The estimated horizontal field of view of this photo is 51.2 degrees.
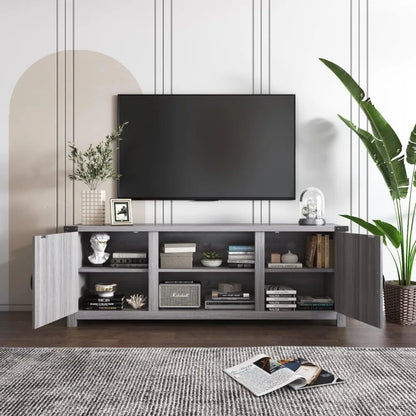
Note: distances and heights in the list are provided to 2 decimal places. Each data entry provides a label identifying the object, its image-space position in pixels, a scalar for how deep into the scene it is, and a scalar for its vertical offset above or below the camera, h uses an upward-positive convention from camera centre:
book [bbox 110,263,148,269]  2.97 -0.41
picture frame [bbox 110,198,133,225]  3.00 -0.04
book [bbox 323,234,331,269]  2.95 -0.32
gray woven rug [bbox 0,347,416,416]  1.63 -0.77
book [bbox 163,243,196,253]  2.97 -0.29
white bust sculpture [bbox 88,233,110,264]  2.95 -0.29
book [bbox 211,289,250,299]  2.93 -0.60
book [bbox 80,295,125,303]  2.89 -0.63
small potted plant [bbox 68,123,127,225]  3.02 +0.21
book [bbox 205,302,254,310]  2.90 -0.67
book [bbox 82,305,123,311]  2.88 -0.69
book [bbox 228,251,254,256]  2.99 -0.32
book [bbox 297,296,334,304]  2.89 -0.63
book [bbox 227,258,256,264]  2.94 -0.38
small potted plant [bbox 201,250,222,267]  2.99 -0.38
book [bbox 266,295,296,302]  2.90 -0.62
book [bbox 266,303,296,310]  2.90 -0.67
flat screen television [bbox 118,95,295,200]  3.27 +0.39
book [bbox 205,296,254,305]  2.92 -0.64
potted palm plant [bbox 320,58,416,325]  2.88 +0.19
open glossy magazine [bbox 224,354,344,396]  1.79 -0.73
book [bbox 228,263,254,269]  2.96 -0.41
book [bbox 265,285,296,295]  2.90 -0.57
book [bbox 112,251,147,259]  2.99 -0.35
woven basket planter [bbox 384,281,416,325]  2.88 -0.66
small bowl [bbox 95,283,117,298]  2.93 -0.57
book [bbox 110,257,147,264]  2.99 -0.38
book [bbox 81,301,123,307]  2.89 -0.66
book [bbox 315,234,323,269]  2.97 -0.31
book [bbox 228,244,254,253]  2.99 -0.29
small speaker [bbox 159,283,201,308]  2.93 -0.61
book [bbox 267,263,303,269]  2.94 -0.41
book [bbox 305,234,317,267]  3.01 -0.30
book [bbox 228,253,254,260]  2.99 -0.35
